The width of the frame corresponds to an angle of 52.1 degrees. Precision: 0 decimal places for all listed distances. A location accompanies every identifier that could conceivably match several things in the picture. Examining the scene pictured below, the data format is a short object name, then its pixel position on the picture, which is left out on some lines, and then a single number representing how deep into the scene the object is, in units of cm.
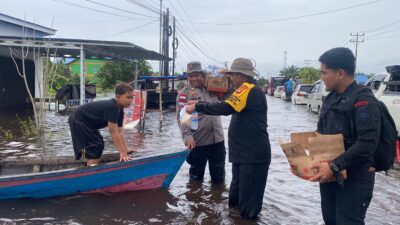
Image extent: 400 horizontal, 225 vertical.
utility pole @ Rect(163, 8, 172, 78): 2777
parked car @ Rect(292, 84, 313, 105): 2582
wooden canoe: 537
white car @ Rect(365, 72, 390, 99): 1016
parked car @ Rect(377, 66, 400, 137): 854
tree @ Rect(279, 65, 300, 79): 5953
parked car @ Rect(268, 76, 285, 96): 4761
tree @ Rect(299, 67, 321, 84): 4736
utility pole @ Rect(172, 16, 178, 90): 2970
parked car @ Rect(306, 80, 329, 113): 1839
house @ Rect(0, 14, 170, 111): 1420
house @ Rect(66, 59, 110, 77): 5924
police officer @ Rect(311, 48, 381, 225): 271
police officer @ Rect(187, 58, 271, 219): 434
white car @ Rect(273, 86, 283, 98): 3903
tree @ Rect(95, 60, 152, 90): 2736
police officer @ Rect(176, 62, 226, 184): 568
